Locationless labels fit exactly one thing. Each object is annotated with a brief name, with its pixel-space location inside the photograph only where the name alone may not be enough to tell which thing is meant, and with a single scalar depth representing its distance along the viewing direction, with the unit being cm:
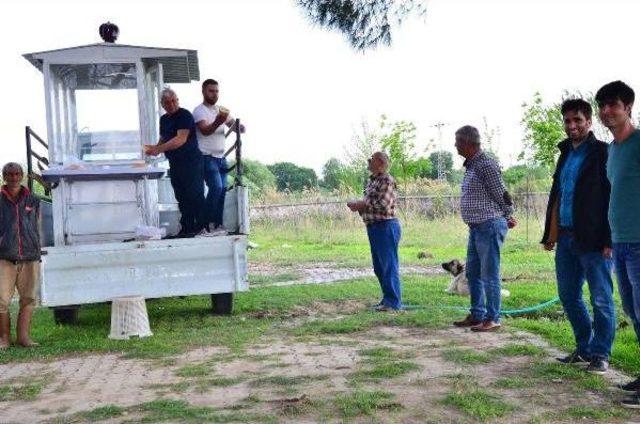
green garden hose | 797
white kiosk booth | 753
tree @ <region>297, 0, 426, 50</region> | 714
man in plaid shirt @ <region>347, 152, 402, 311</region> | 835
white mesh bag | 734
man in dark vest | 710
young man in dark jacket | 493
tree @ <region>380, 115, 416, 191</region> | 2475
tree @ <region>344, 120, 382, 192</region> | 2612
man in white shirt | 835
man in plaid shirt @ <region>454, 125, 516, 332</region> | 676
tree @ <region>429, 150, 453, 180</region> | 3492
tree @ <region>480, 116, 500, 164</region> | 2055
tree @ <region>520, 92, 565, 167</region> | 1636
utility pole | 3378
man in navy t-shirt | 788
